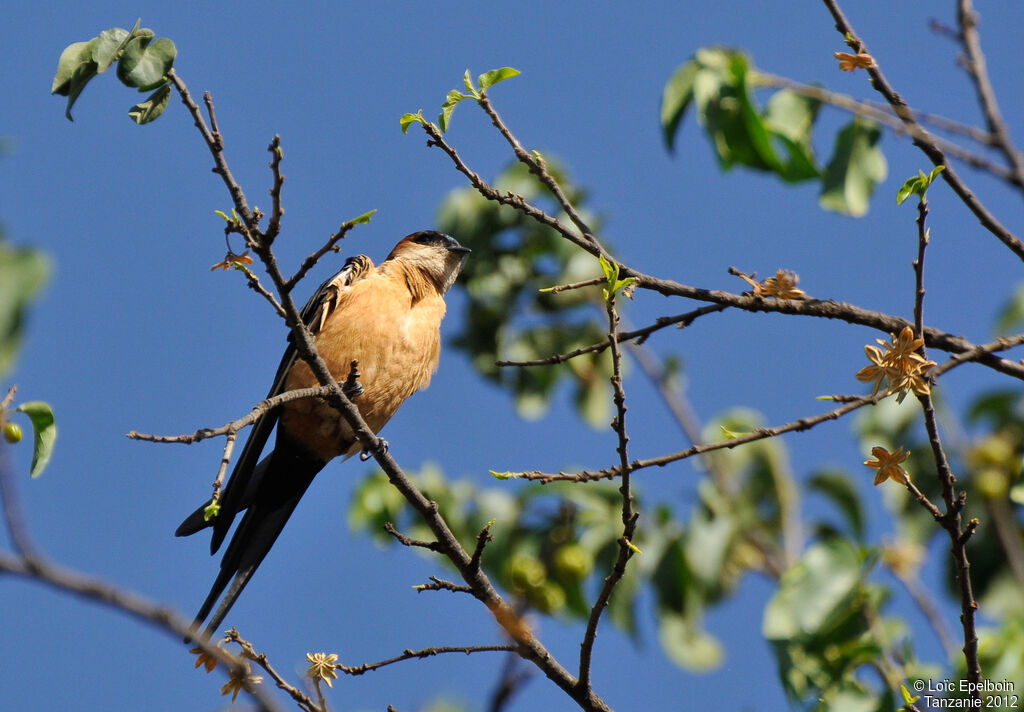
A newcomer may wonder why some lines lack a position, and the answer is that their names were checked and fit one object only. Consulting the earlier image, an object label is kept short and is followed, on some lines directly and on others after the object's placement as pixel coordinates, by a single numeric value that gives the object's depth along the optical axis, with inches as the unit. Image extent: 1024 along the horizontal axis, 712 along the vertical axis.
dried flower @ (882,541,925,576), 510.6
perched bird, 390.0
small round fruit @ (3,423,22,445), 247.4
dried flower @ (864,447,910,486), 220.8
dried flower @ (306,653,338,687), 252.4
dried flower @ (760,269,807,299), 278.2
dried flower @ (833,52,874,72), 275.3
